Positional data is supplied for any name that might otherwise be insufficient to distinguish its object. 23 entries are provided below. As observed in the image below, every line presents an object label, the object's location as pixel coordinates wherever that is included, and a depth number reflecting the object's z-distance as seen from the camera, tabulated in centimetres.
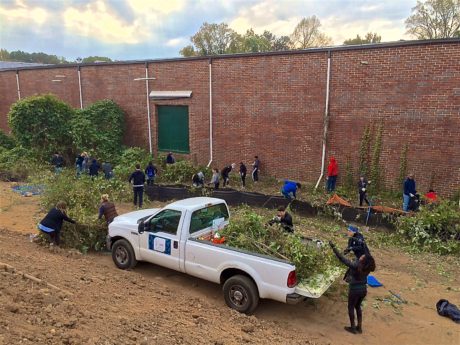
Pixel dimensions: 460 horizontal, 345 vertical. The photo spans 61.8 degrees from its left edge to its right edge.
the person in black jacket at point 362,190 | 1332
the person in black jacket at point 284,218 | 831
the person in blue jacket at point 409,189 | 1259
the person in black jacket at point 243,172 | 1664
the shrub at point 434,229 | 1000
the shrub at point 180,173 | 1811
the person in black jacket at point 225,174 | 1639
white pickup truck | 649
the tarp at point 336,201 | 1249
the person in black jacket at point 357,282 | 620
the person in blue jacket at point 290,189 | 1374
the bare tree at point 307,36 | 5208
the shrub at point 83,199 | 955
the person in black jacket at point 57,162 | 1898
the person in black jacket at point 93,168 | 1684
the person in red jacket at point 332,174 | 1512
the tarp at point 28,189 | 1569
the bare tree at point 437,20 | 3962
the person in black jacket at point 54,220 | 913
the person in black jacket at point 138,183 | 1373
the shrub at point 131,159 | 1877
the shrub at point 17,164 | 1869
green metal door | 2009
